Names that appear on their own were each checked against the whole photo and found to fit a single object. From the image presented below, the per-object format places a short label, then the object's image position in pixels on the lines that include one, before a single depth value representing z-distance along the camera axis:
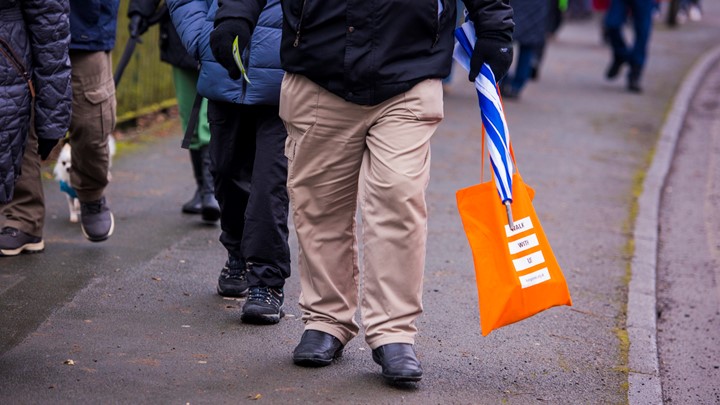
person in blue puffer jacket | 9.20
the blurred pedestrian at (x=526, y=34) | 26.37
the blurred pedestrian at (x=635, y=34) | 28.55
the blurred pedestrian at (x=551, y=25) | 30.12
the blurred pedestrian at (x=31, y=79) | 8.38
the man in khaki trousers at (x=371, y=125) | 7.99
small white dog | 12.99
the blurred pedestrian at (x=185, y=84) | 12.55
